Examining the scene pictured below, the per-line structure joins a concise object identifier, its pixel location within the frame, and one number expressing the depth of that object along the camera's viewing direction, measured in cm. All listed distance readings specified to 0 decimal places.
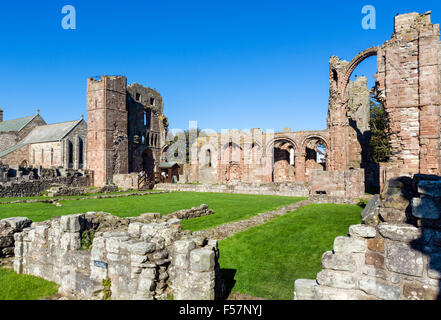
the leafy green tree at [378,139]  2397
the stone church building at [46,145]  3528
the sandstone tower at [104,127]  2839
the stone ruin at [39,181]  1907
